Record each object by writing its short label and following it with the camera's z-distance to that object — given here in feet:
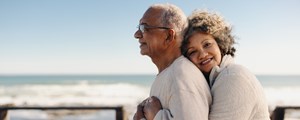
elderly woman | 5.72
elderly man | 5.50
